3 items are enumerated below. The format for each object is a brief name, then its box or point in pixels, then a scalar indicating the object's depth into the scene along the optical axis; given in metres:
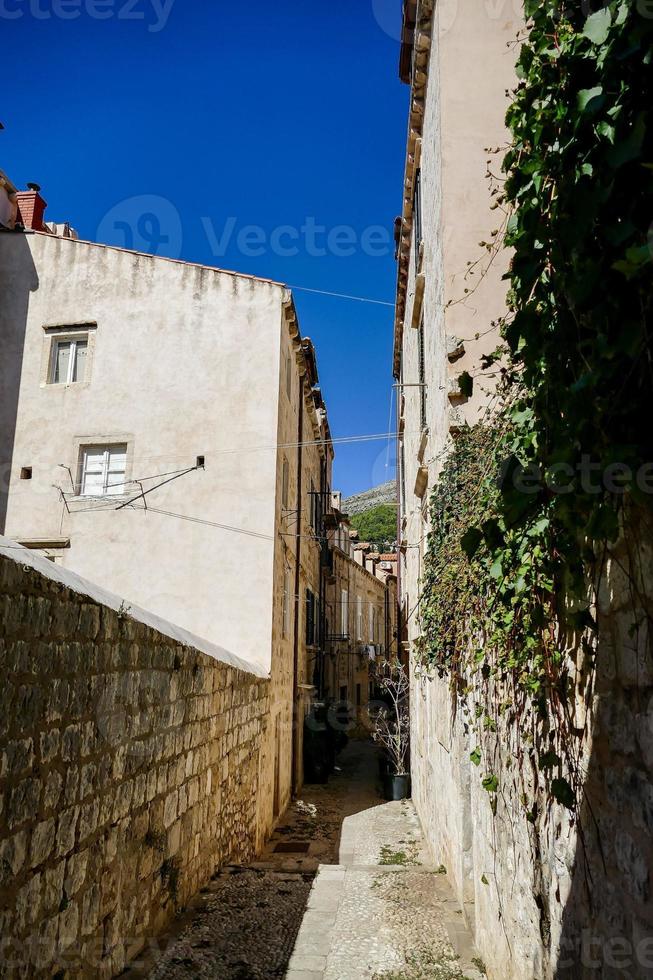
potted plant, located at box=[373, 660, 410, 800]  14.22
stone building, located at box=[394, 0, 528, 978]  6.04
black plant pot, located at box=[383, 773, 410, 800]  14.17
